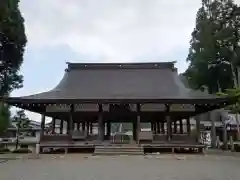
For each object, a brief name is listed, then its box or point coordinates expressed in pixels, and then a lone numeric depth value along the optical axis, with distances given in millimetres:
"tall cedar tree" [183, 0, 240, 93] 16660
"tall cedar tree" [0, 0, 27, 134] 14837
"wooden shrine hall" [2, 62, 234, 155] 10938
